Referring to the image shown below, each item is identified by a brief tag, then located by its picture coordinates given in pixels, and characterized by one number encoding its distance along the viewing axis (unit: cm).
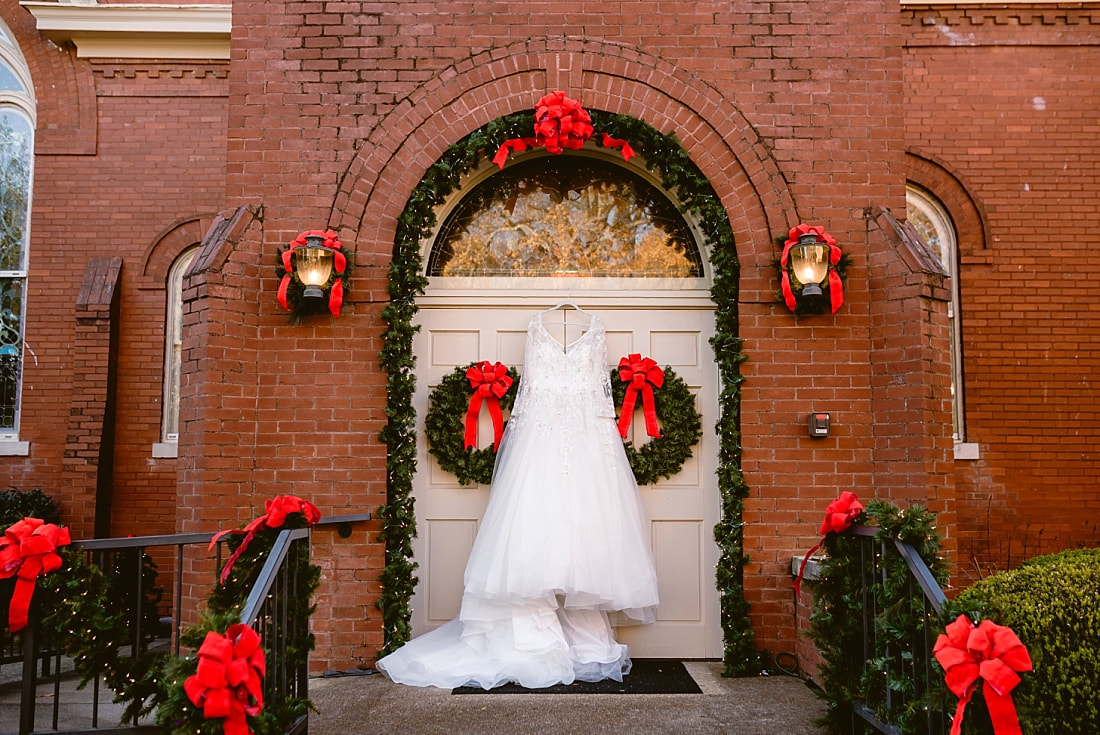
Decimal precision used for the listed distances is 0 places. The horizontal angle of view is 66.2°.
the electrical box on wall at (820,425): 581
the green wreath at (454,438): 603
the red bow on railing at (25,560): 398
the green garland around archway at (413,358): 573
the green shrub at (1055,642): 332
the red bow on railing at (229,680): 304
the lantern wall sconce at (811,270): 572
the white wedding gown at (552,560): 523
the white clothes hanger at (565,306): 627
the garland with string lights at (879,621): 370
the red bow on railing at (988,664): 294
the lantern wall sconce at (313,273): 576
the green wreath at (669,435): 605
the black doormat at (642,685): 507
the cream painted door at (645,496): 600
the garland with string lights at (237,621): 314
